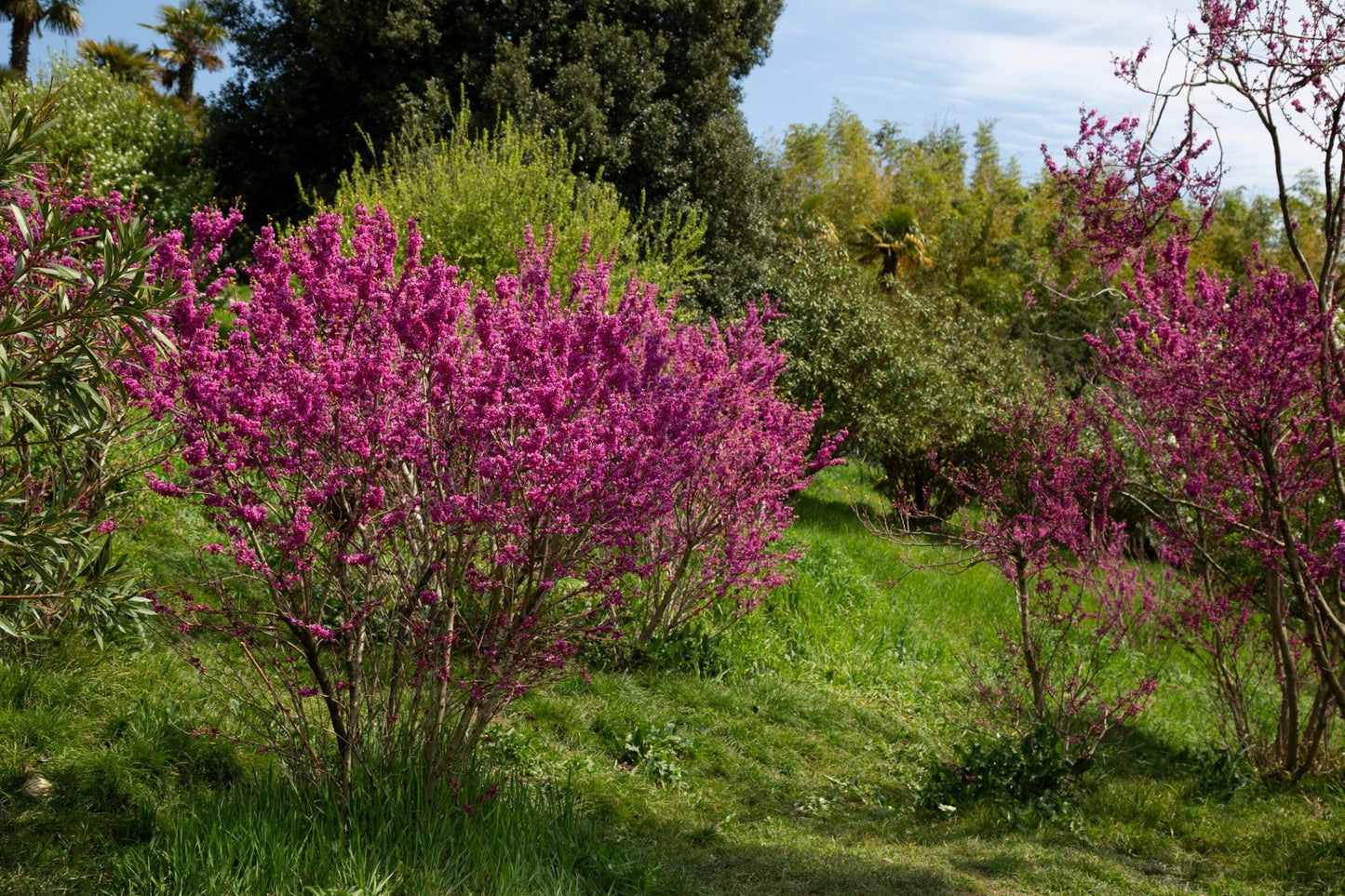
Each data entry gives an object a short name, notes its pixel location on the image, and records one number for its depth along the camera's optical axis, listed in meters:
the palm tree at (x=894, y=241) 31.02
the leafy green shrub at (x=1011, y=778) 6.12
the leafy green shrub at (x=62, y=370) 2.97
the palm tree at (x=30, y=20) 28.33
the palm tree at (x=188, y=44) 37.19
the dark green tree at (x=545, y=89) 18.47
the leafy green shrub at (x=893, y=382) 15.51
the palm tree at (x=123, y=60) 34.94
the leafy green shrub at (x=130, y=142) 21.12
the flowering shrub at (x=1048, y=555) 6.29
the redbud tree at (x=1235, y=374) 4.75
